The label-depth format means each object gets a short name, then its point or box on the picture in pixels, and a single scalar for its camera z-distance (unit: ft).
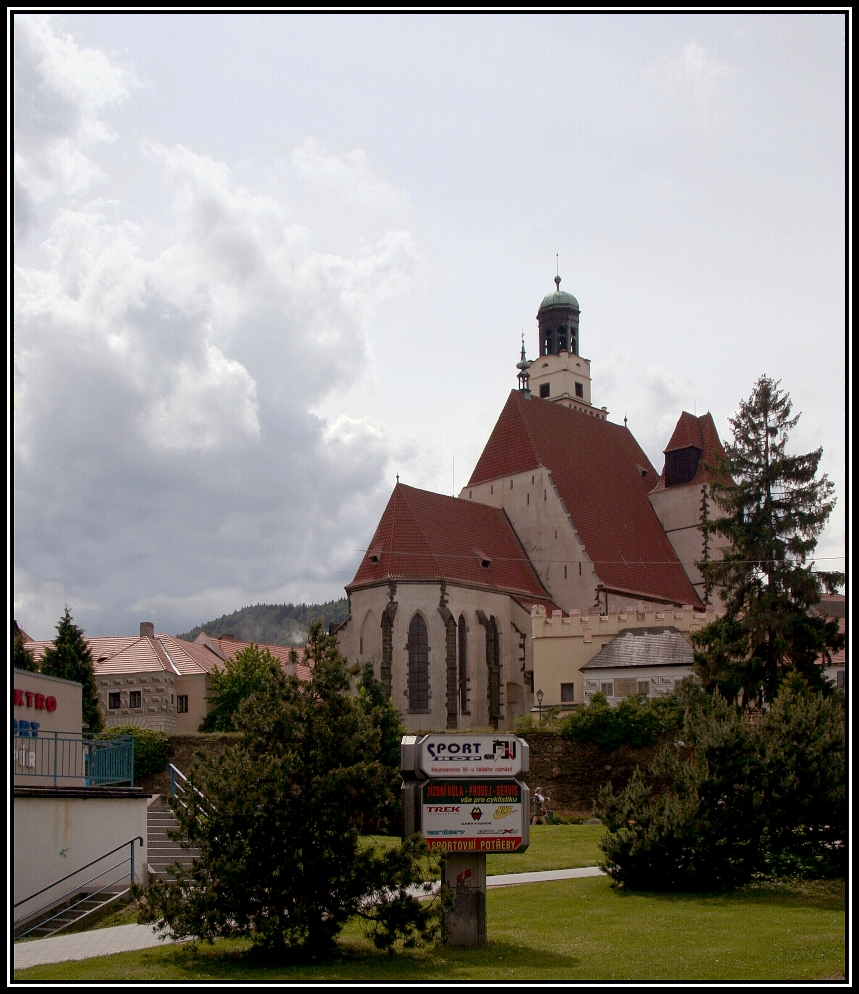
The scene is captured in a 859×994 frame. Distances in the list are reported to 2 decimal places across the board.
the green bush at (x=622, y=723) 111.14
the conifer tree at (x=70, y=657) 146.72
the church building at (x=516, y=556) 159.53
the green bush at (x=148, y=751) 116.57
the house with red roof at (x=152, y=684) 176.55
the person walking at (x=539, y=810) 106.52
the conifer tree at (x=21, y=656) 131.34
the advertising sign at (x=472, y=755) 49.32
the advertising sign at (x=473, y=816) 48.55
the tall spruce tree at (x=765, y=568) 112.37
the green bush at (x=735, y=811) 64.90
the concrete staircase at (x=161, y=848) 68.13
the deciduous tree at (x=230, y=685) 167.53
